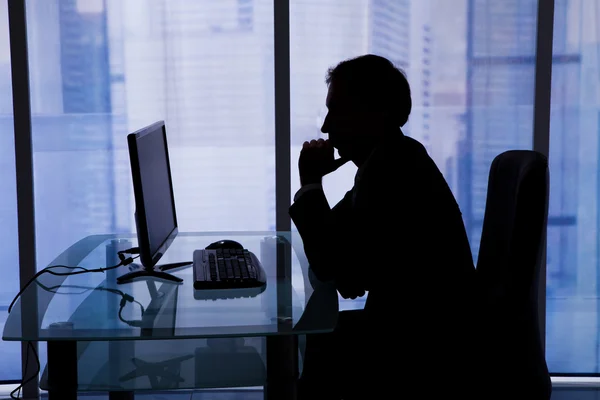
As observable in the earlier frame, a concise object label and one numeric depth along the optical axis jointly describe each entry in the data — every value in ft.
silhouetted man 11.50
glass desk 11.01
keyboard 12.10
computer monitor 11.87
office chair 11.17
